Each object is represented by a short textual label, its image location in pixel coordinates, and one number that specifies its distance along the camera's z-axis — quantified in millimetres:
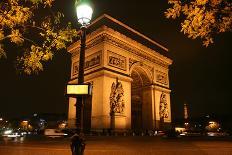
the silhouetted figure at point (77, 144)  6492
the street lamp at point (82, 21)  7066
